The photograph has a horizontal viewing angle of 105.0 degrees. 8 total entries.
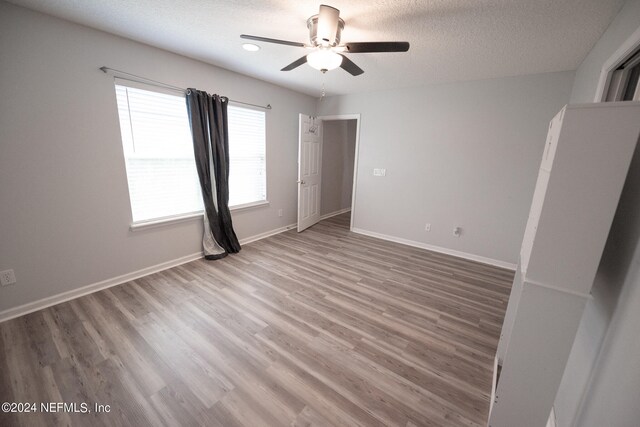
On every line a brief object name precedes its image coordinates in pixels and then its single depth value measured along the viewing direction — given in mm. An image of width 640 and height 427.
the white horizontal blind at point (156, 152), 2492
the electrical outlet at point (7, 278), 1947
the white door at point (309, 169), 4195
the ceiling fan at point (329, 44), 1634
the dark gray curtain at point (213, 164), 2881
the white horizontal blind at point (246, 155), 3467
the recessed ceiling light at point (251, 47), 2340
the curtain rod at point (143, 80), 2244
